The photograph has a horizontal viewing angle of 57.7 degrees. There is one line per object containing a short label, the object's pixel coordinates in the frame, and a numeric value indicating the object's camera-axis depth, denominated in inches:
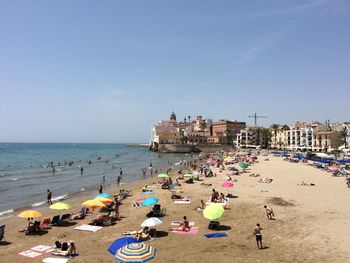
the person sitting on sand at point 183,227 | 621.3
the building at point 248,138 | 5093.5
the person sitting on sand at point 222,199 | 863.4
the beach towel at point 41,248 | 538.3
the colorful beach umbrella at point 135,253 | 394.3
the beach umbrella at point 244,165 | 1626.1
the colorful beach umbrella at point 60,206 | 732.0
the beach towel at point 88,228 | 661.0
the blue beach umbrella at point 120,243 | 436.1
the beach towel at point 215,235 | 580.4
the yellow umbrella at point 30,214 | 653.4
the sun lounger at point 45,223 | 688.5
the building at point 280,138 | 4494.3
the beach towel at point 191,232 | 605.9
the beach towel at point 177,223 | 660.7
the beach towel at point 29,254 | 513.4
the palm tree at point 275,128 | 4688.7
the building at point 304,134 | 3883.1
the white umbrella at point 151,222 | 577.0
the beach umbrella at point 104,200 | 751.1
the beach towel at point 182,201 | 903.1
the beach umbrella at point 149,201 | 706.2
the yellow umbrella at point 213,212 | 593.9
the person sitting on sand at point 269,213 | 691.4
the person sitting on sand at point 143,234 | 570.9
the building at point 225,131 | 5664.4
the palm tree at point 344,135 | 3211.4
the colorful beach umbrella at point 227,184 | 934.4
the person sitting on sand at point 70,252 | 503.8
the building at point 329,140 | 3417.3
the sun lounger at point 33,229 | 652.1
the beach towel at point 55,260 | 481.1
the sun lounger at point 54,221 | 709.9
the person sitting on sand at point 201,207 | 791.7
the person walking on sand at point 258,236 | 515.5
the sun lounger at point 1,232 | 591.3
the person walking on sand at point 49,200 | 1011.4
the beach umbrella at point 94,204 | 725.9
